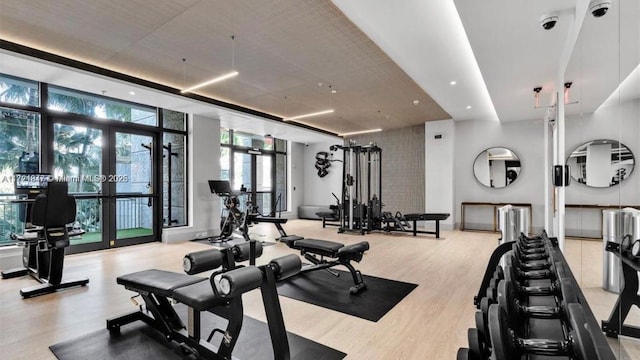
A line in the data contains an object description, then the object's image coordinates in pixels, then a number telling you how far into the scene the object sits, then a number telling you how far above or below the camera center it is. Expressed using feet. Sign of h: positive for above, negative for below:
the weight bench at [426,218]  22.28 -2.92
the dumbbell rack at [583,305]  2.72 -1.62
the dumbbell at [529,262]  5.92 -1.79
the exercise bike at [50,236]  11.44 -2.18
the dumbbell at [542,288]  4.91 -1.84
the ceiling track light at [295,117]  23.56 +5.05
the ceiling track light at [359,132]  31.99 +5.02
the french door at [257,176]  29.55 +0.34
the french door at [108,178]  17.21 +0.15
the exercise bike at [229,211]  21.29 -2.23
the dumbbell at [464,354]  3.39 -2.00
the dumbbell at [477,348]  3.43 -1.94
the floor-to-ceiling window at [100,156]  15.42 +1.45
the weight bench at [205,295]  5.59 -2.52
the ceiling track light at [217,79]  13.98 +4.82
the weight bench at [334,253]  11.44 -2.92
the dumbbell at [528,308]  3.66 -1.66
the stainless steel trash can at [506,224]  14.84 -2.26
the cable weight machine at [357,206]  25.00 -2.27
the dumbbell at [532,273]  5.43 -1.82
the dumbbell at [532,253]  6.67 -1.77
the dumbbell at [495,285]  4.10 -1.58
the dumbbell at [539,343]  2.70 -1.51
